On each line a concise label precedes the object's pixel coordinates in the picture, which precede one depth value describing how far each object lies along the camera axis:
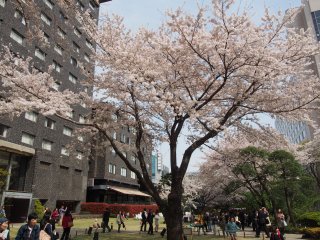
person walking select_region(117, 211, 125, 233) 21.88
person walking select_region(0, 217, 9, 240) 6.28
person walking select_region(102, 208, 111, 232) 21.25
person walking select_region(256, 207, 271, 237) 18.34
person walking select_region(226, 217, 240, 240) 16.97
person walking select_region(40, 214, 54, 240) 9.85
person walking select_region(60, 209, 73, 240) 14.54
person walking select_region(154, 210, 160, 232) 23.03
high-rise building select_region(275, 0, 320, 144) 64.62
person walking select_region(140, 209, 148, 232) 22.56
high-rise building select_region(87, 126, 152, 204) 46.31
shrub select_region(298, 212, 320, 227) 23.15
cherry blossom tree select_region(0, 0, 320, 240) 11.41
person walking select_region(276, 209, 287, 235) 16.83
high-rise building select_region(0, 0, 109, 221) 28.59
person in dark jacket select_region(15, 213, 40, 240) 6.37
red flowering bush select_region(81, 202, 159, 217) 40.31
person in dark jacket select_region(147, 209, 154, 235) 21.05
